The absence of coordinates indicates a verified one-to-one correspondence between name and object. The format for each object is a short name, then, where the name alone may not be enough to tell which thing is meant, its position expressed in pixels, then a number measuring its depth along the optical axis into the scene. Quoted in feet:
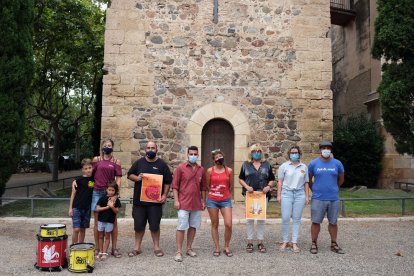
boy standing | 17.51
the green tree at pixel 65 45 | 47.80
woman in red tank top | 17.94
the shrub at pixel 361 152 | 49.49
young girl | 17.11
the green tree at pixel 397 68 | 28.71
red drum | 15.38
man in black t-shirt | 17.97
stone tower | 31.73
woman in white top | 18.95
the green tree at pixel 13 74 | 27.04
